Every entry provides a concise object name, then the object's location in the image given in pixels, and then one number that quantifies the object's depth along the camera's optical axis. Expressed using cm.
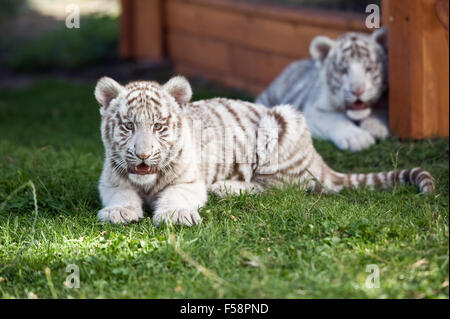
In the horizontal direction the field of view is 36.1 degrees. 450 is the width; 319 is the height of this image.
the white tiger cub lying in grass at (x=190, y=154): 425
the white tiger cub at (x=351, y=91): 639
